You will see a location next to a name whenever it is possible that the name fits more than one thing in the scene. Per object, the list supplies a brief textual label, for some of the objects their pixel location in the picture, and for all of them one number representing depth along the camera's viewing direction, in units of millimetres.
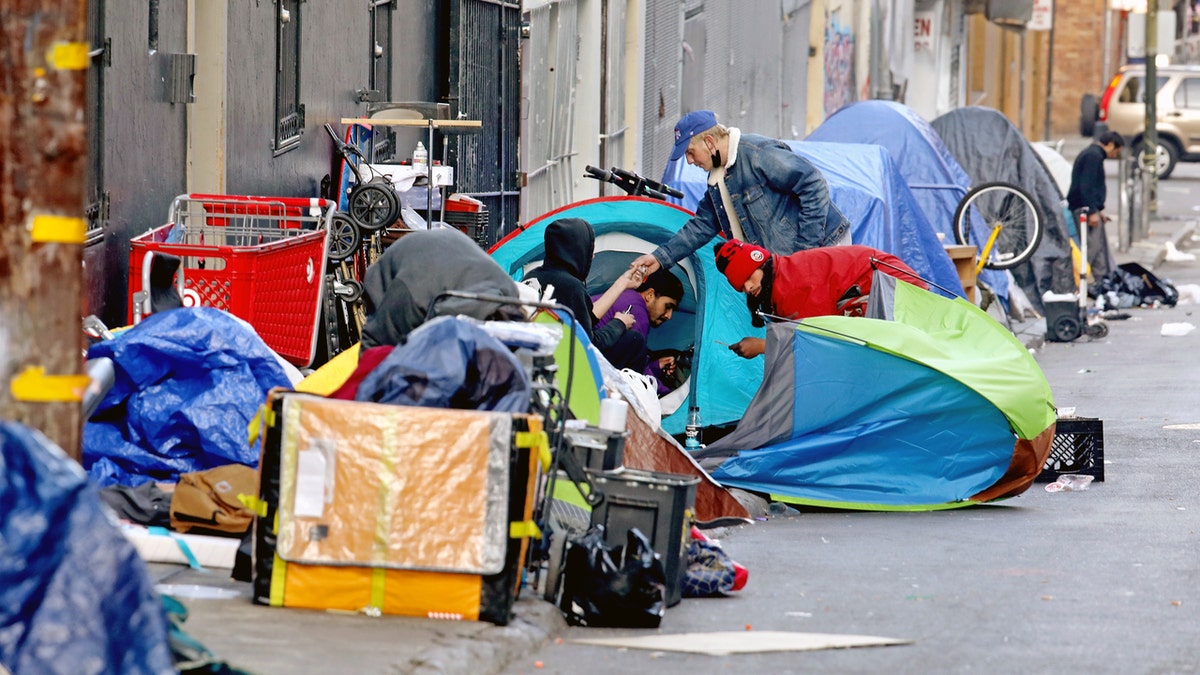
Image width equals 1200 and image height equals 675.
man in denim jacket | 19750
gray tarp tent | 35531
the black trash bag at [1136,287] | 37906
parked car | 73750
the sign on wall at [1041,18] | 79562
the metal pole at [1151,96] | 49156
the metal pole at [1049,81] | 92744
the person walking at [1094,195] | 37094
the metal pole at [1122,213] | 48250
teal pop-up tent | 20094
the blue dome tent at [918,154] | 32656
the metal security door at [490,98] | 25500
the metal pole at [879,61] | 58344
